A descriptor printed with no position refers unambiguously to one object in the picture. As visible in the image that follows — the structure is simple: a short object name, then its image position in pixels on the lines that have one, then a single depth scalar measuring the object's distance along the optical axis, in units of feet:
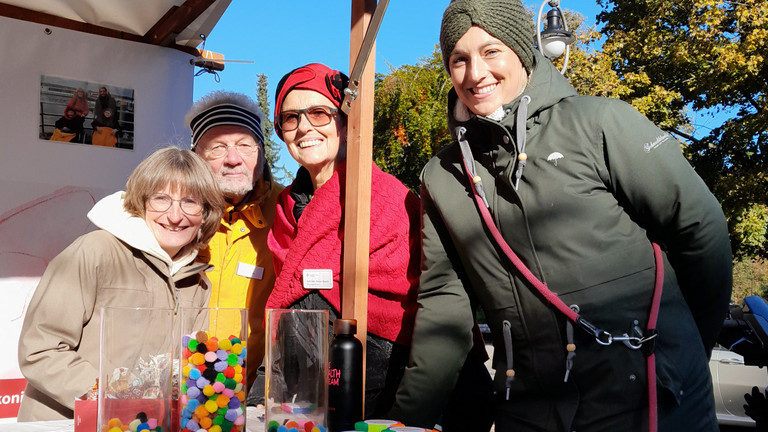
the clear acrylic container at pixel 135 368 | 4.23
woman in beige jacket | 6.75
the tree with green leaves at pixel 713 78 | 38.24
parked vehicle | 21.22
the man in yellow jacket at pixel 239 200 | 8.73
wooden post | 6.54
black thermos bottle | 5.23
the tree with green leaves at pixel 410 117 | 49.32
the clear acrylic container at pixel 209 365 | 4.42
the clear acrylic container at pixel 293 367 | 4.38
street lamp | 14.37
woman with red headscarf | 6.94
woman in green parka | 5.46
